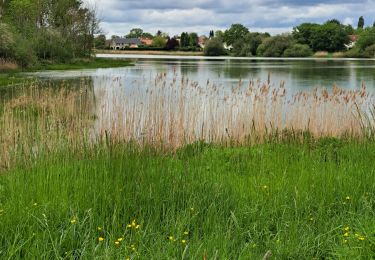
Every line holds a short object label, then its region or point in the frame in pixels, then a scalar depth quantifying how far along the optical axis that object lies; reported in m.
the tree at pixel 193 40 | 126.12
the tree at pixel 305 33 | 104.91
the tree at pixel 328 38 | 103.56
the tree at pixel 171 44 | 124.69
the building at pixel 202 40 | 154.38
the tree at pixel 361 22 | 160.38
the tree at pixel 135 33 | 165.00
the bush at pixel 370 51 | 89.06
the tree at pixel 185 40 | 125.69
